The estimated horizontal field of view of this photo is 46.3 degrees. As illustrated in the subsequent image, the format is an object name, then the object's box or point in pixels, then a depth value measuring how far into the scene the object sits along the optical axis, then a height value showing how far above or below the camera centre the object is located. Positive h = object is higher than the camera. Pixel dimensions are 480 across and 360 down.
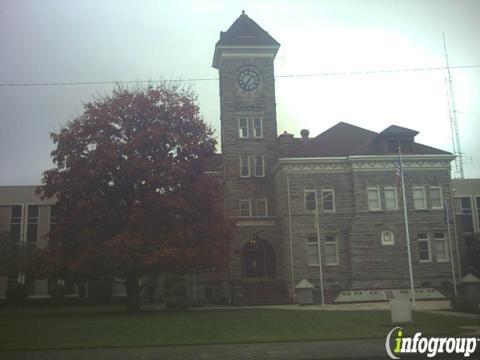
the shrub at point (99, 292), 48.16 -0.79
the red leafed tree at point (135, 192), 27.75 +4.64
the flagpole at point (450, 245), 36.06 +1.81
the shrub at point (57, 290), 47.97 -0.51
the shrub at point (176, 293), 33.84 -0.89
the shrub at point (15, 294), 47.41 -0.72
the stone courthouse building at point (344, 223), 38.19 +3.61
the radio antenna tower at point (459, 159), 42.04 +9.14
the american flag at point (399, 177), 32.19 +5.41
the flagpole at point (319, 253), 35.00 +1.50
